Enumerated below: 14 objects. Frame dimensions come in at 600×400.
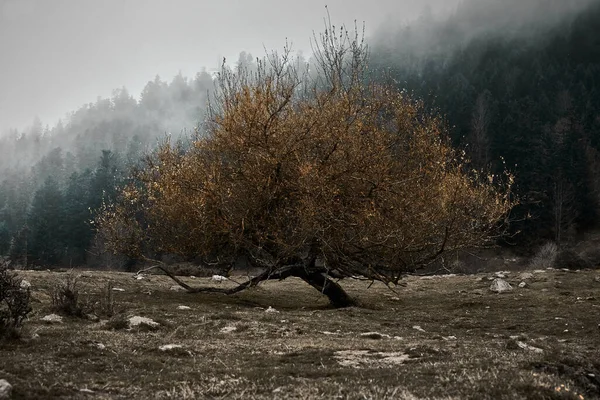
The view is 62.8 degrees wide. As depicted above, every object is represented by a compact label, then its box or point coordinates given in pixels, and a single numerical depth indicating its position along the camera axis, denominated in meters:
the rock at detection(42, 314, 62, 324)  14.21
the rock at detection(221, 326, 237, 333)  14.58
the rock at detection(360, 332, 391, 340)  14.62
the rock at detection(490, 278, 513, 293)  28.62
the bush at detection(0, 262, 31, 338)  10.82
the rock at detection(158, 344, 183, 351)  11.11
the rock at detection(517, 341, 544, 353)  12.26
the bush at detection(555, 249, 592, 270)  48.22
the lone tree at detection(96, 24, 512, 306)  20.64
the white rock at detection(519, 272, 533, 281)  32.16
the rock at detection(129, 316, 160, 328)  14.32
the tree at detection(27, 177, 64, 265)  97.62
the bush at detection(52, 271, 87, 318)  15.66
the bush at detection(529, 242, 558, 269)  52.06
